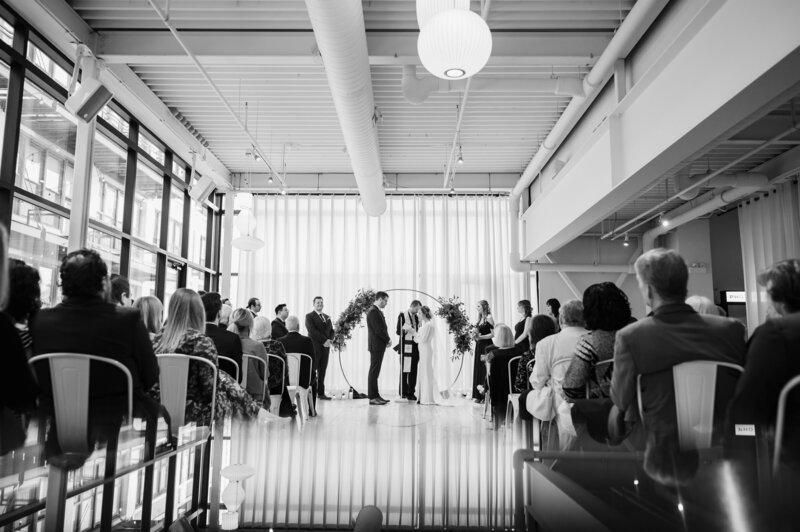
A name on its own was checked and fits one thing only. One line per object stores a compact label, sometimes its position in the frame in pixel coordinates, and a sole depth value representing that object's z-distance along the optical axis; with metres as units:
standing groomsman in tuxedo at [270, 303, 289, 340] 6.90
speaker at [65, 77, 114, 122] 4.94
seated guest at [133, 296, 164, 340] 3.50
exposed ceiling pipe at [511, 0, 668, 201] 4.54
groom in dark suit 7.82
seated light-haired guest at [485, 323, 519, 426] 5.09
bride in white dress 7.75
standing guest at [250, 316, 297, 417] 4.42
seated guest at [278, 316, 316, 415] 5.45
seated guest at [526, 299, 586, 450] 2.87
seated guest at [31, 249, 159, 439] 2.17
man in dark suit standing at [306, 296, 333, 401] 8.12
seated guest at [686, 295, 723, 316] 3.23
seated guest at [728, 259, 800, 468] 1.74
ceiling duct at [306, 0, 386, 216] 4.10
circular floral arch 8.35
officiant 8.36
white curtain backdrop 10.31
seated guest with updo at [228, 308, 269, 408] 3.80
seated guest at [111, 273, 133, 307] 3.58
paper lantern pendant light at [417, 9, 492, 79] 2.85
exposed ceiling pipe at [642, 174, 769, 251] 7.75
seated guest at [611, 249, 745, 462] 1.96
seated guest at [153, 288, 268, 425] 2.75
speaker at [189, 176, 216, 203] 7.98
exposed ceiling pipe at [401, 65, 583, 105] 5.92
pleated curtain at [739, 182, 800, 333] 8.01
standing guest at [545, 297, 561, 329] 7.11
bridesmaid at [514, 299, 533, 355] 6.23
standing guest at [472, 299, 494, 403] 7.91
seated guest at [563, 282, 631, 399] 2.58
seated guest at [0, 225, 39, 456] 1.54
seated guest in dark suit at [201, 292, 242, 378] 3.48
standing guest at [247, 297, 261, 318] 7.27
